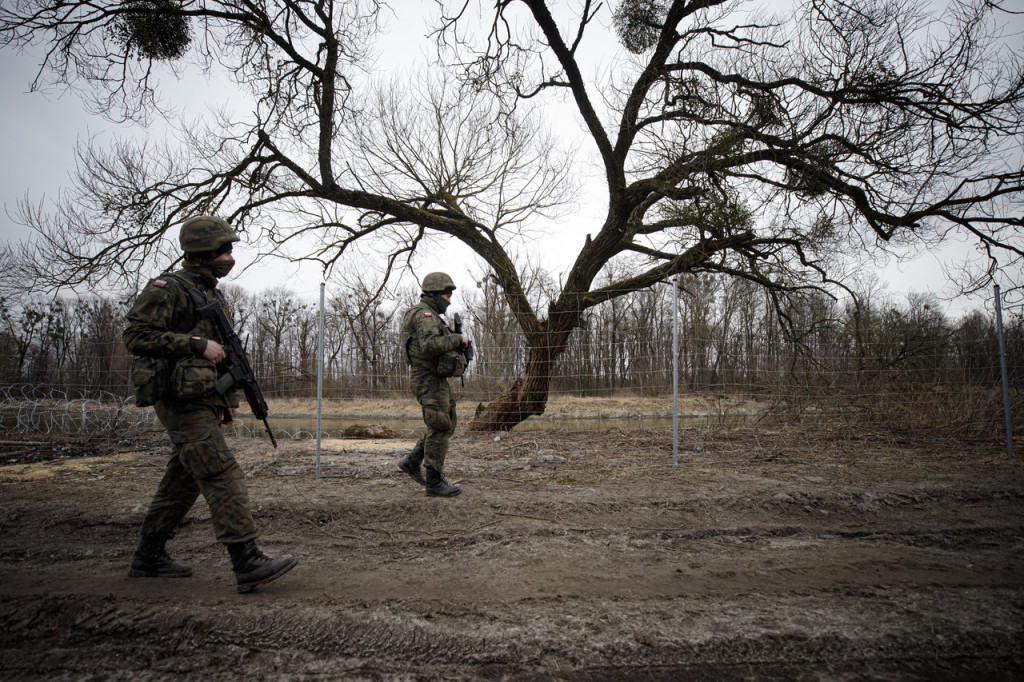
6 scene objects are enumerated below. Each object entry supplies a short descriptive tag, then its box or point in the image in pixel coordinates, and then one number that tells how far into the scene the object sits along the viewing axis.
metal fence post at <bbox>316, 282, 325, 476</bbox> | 5.82
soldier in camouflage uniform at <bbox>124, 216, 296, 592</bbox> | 2.71
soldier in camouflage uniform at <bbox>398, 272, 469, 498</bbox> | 4.52
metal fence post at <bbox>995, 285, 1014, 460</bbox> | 5.97
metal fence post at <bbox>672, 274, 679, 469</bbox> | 5.57
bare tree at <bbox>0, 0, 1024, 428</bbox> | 7.17
